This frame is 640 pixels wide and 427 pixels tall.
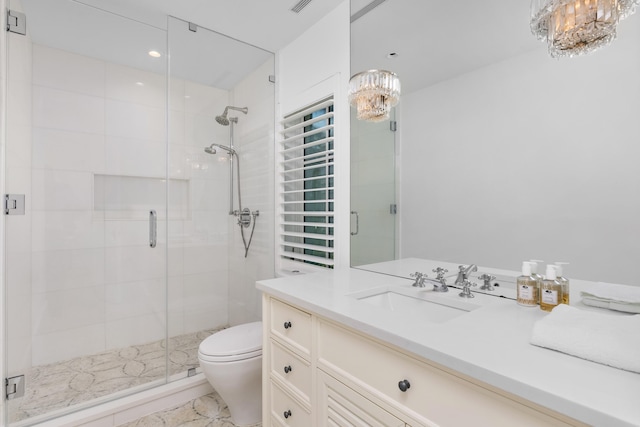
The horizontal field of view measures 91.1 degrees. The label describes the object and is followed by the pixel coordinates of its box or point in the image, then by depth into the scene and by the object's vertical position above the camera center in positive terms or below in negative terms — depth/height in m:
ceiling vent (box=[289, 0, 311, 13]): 1.87 +1.27
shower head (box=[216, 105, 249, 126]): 2.48 +0.78
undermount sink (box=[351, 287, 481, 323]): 1.17 -0.35
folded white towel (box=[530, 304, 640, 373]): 0.63 -0.26
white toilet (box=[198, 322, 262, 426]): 1.66 -0.83
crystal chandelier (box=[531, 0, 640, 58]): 0.90 +0.58
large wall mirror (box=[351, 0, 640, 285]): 0.94 +0.27
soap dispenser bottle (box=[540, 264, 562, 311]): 0.95 -0.23
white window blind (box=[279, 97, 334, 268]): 1.97 +0.21
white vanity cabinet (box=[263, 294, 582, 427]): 0.68 -0.48
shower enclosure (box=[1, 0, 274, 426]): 1.95 +0.13
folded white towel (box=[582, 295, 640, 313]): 0.88 -0.26
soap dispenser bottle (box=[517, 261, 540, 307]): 1.02 -0.24
